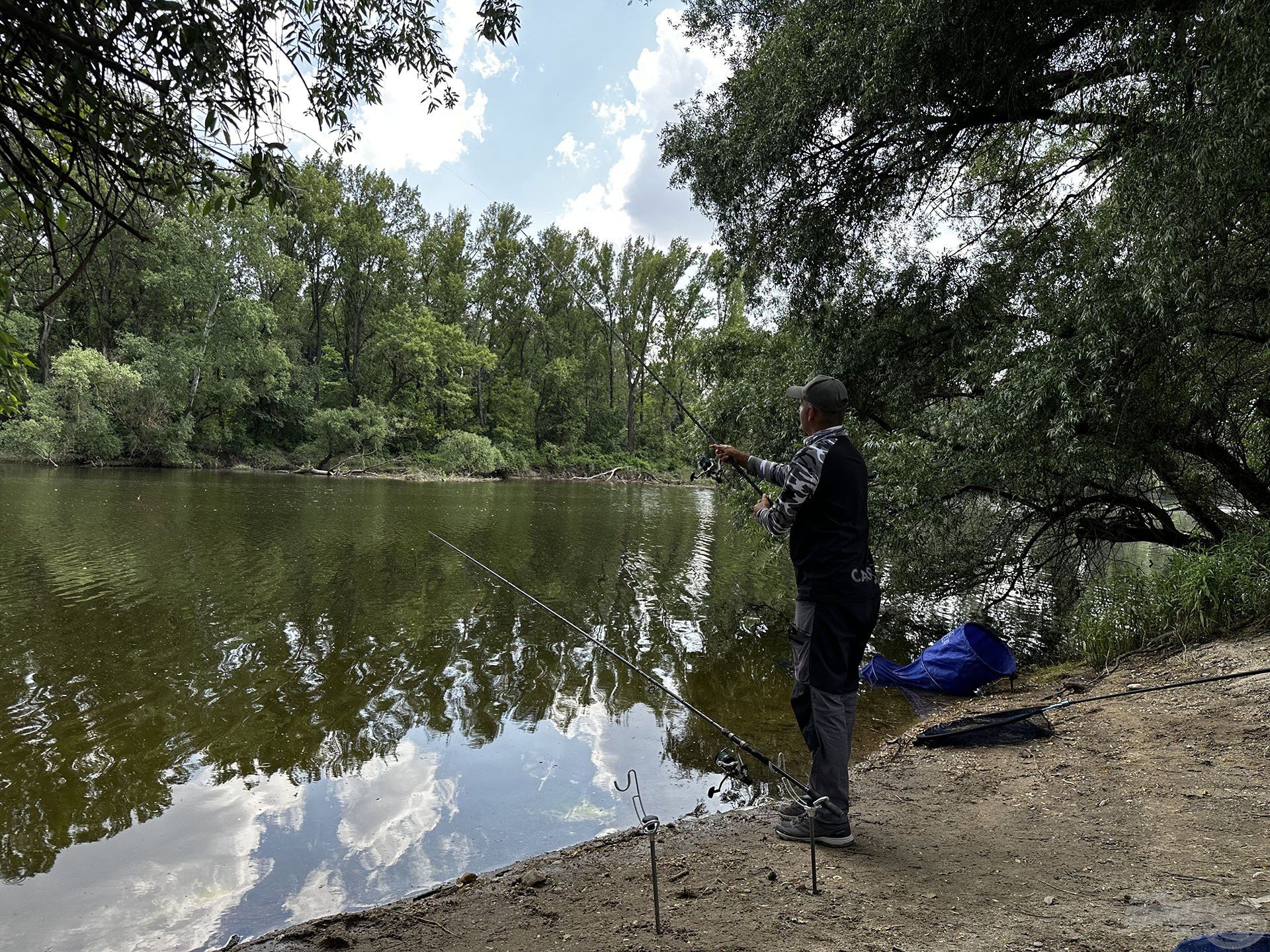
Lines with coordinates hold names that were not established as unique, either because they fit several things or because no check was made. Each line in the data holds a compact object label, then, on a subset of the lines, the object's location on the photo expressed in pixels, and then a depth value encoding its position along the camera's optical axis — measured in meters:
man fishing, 3.56
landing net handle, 5.36
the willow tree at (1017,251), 5.50
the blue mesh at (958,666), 7.28
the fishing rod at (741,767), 3.62
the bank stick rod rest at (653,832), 2.62
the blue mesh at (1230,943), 1.76
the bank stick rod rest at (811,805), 3.05
